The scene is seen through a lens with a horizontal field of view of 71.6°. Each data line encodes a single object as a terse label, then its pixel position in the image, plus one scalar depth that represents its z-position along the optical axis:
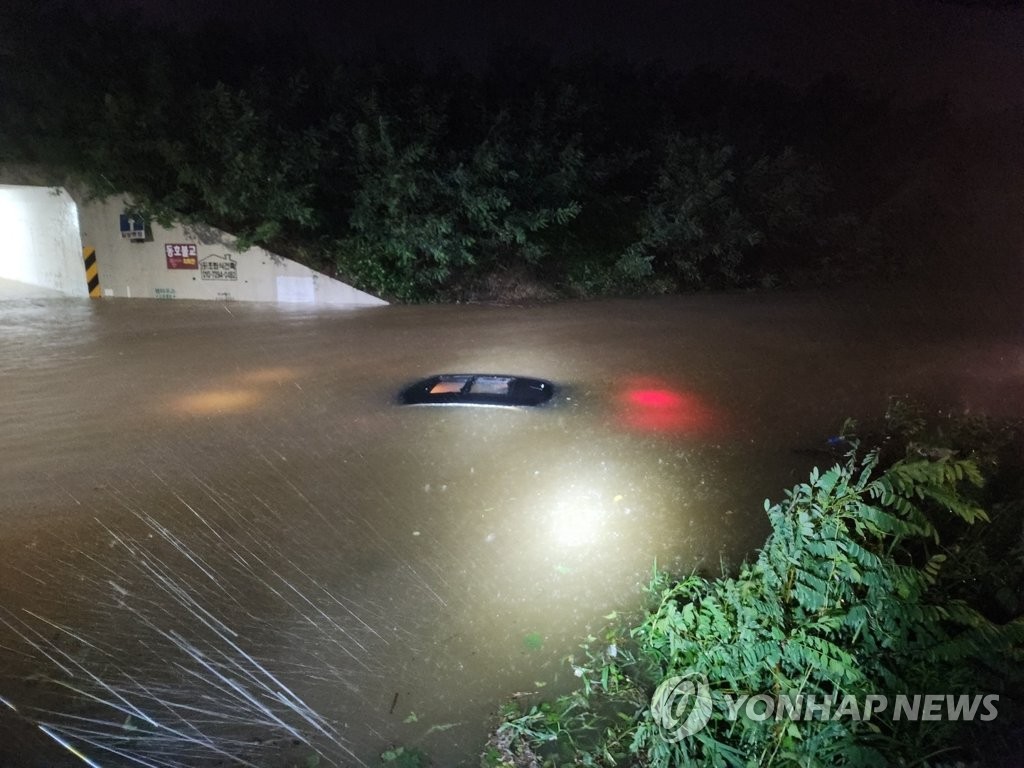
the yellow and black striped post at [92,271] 16.44
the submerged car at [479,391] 7.95
